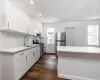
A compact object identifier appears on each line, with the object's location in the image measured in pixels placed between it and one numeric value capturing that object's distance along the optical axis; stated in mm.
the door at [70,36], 4346
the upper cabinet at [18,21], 1978
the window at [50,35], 4805
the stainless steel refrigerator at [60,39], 4002
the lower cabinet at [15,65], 1511
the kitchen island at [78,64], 1626
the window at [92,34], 4058
